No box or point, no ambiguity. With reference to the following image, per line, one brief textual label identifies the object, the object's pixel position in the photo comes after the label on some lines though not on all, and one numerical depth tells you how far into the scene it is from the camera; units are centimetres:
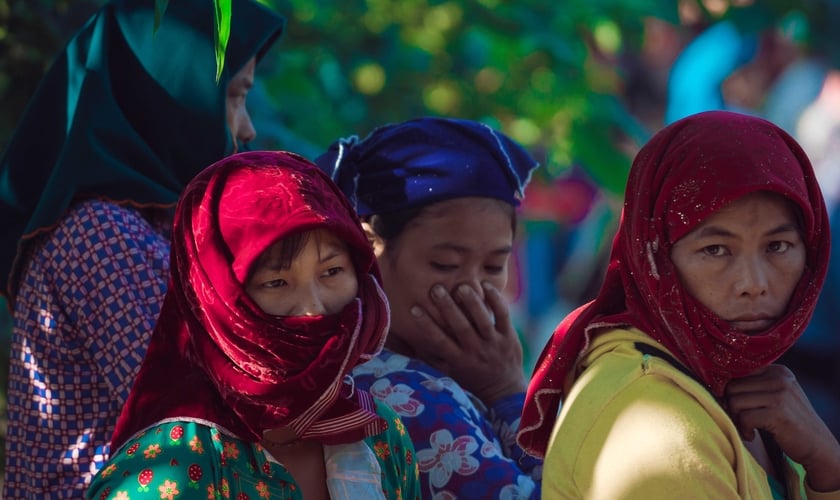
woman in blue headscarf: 658
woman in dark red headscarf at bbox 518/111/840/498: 507
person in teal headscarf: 632
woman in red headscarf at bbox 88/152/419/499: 511
